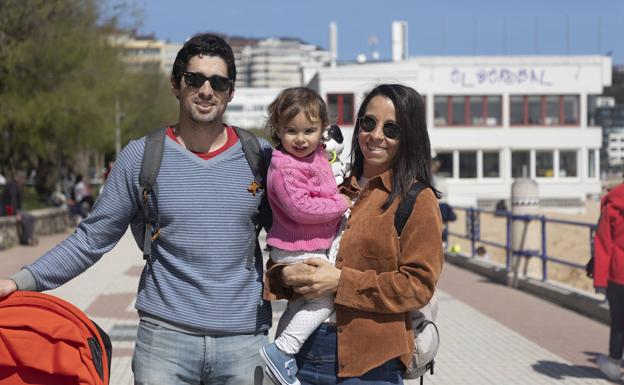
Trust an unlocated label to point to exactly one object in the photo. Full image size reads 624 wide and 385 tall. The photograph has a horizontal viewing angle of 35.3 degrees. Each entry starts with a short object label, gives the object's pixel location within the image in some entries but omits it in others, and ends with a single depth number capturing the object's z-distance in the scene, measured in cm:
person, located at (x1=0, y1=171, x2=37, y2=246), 2461
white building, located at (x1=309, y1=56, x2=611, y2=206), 5975
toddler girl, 337
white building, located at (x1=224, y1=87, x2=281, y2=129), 18750
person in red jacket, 770
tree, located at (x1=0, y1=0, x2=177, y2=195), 2675
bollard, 1471
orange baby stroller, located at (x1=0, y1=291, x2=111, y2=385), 321
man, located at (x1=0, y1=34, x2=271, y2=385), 354
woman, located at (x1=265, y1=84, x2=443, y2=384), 322
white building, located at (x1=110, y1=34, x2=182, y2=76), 3591
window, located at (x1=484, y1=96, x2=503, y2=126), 6134
